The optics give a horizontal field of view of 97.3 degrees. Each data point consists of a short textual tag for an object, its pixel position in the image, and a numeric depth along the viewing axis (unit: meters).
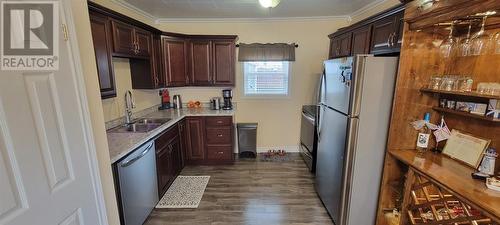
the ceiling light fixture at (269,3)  2.06
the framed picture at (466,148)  1.45
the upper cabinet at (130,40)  2.33
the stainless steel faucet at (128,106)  2.80
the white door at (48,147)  0.85
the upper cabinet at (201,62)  3.54
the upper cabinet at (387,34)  1.96
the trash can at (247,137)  3.91
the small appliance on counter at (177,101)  3.88
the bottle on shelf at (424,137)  1.73
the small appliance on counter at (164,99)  3.81
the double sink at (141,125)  2.60
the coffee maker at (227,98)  3.86
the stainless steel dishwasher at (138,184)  1.86
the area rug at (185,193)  2.59
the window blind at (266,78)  3.97
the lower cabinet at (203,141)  3.36
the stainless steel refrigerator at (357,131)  1.76
